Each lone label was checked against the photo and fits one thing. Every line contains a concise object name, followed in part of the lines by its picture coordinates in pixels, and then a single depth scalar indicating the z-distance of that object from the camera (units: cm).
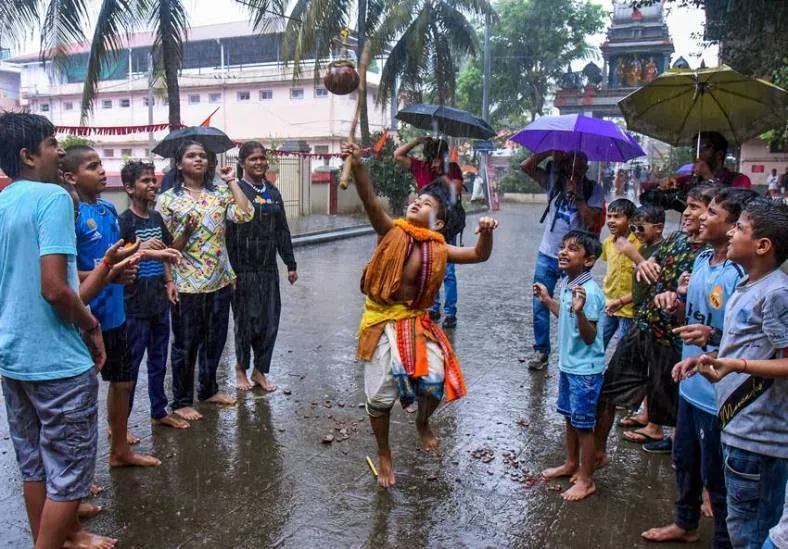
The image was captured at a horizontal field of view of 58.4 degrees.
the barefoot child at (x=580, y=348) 372
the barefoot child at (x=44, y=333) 273
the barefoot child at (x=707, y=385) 299
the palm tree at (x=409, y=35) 1909
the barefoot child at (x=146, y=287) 433
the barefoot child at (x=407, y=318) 367
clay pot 418
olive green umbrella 495
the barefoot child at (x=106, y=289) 369
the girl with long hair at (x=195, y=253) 481
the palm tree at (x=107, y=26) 1291
